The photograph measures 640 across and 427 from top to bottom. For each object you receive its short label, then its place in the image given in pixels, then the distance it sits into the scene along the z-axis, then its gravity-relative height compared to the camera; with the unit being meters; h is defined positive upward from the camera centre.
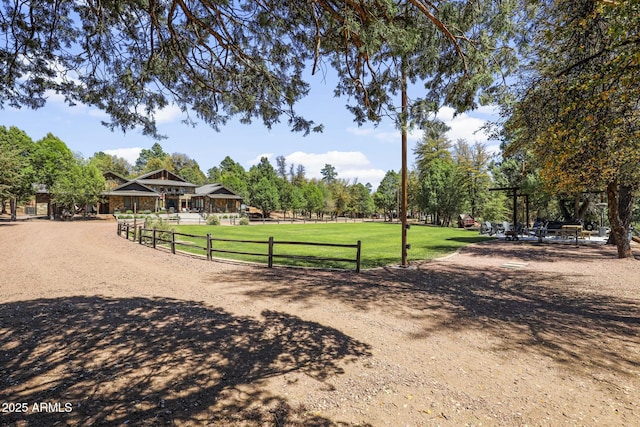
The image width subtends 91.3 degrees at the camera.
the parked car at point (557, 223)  24.05 -0.84
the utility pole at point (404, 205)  11.11 +0.22
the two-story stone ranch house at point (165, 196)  49.06 +2.23
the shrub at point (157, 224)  20.38 -1.05
